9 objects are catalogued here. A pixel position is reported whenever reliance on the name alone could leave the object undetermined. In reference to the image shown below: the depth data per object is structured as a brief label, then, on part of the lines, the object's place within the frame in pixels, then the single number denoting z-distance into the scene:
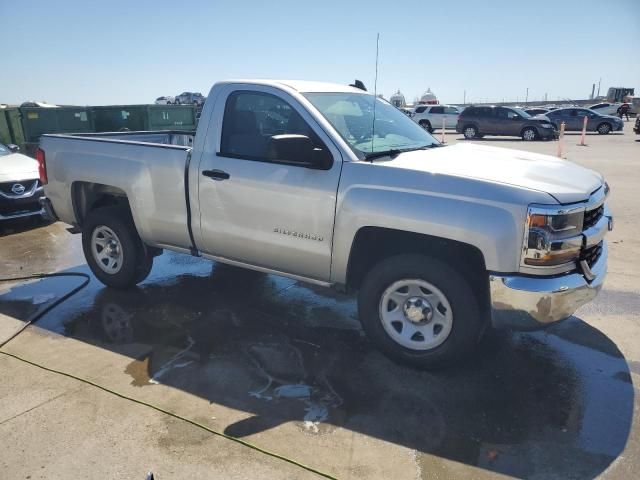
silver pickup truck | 3.03
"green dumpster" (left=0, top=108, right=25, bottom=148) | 12.40
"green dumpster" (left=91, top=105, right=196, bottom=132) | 14.35
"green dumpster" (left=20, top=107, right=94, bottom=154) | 12.56
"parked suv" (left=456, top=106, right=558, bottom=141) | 22.17
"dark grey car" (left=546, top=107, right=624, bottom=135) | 25.19
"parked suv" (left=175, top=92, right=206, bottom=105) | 47.28
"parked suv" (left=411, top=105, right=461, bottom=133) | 27.39
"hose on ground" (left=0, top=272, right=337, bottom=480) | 2.66
